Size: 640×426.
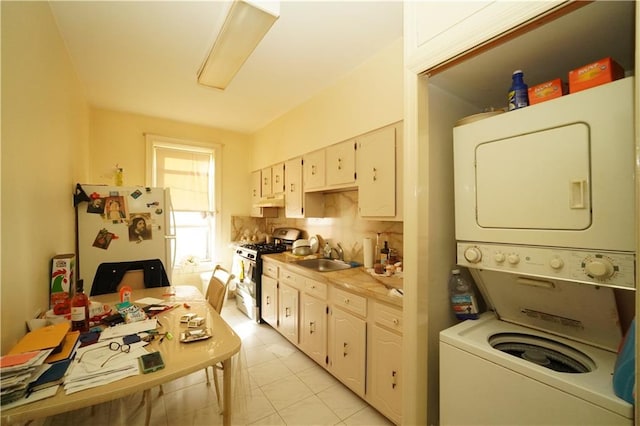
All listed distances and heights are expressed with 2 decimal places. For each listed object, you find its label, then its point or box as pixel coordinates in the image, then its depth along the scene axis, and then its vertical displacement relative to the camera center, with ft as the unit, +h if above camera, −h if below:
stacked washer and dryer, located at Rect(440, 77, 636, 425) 2.43 -0.50
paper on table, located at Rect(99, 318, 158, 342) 4.13 -1.99
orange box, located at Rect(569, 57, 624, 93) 2.60 +1.43
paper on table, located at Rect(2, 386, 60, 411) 2.65 -1.99
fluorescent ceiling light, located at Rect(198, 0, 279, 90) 5.05 +4.02
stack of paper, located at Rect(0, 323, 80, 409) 2.70 -1.81
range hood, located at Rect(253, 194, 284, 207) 11.35 +0.54
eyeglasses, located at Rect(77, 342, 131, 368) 3.64 -1.98
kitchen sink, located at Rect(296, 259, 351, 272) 8.98 -1.86
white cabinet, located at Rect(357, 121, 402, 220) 6.31 +0.98
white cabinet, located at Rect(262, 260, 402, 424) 5.28 -3.12
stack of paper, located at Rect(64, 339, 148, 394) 3.03 -1.99
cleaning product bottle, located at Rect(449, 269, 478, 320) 3.96 -1.35
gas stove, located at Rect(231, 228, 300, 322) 10.46 -2.36
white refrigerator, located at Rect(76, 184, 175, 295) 7.58 -0.43
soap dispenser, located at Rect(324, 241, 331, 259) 9.57 -1.47
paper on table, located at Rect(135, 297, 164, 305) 5.75 -2.02
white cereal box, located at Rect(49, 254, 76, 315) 5.42 -1.41
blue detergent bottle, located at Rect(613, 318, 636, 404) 2.22 -1.44
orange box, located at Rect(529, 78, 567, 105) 2.91 +1.40
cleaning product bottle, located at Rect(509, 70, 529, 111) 3.13 +1.46
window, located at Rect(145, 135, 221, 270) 12.25 +1.35
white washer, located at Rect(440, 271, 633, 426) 2.46 -1.70
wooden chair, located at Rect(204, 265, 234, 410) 5.96 -1.99
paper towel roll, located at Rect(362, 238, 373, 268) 7.81 -1.23
